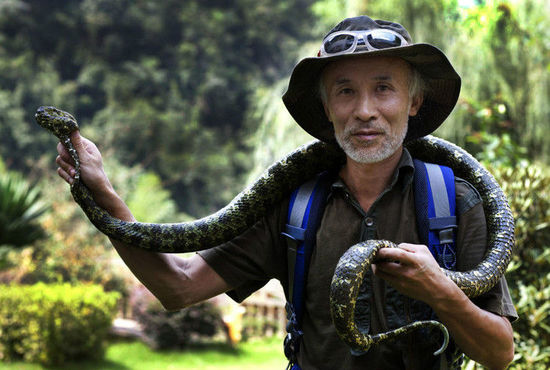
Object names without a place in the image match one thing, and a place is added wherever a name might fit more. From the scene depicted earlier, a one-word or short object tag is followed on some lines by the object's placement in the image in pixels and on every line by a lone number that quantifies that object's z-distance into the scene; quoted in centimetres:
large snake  140
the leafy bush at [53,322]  752
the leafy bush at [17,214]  724
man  164
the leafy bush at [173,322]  904
